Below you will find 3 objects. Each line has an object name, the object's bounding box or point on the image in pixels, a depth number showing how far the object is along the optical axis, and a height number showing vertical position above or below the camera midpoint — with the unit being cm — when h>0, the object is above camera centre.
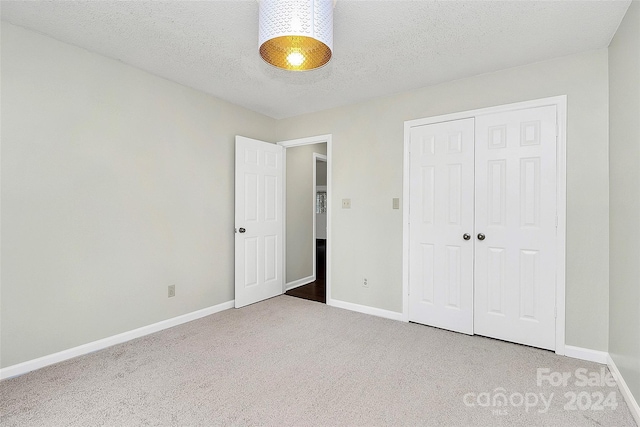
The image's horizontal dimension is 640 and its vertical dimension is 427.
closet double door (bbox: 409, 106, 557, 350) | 267 -11
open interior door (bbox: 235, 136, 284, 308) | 382 -12
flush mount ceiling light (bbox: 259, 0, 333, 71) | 161 +97
